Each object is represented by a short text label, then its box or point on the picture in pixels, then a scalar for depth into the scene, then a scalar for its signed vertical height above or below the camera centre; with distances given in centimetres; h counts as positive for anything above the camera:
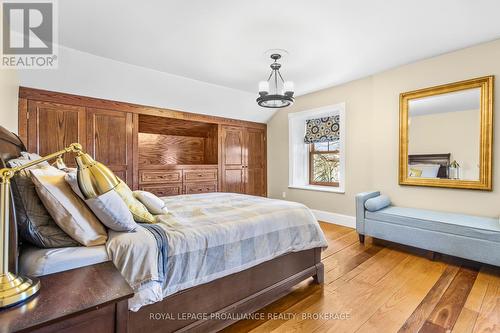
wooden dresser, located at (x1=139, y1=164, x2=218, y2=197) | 392 -27
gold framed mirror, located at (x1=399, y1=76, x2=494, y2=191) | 273 +39
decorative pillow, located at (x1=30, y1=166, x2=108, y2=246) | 111 -22
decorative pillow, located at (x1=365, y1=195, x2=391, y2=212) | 311 -51
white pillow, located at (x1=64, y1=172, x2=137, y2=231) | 115 -23
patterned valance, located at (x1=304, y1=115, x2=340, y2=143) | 440 +70
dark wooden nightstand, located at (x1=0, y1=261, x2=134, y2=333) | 68 -46
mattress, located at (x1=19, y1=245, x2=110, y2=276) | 100 -42
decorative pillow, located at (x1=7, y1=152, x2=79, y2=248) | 106 -26
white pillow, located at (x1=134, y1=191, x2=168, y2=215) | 181 -30
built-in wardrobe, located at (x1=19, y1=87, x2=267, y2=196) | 313 +40
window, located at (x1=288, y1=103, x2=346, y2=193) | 431 +32
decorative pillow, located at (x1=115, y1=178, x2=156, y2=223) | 147 -27
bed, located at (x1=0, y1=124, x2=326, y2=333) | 118 -61
